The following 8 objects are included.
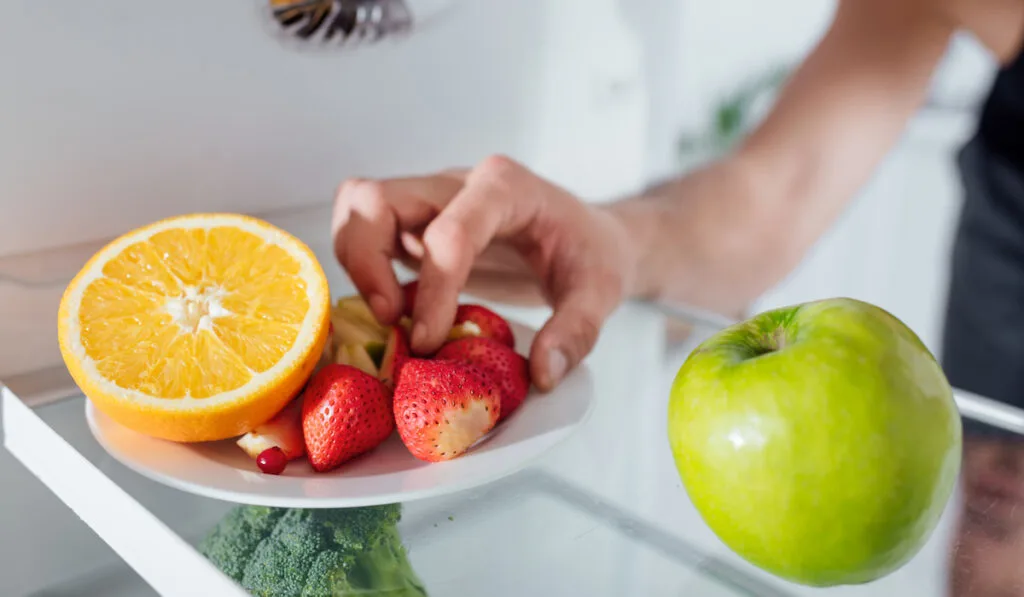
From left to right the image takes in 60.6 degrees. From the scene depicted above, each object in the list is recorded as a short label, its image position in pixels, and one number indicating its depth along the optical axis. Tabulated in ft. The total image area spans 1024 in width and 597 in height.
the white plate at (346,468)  1.58
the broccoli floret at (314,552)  1.50
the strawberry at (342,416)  1.73
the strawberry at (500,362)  1.97
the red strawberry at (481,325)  2.18
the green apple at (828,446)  1.35
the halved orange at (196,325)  1.69
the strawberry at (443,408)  1.72
